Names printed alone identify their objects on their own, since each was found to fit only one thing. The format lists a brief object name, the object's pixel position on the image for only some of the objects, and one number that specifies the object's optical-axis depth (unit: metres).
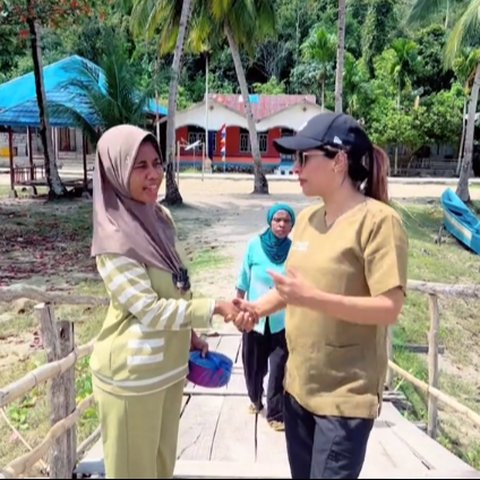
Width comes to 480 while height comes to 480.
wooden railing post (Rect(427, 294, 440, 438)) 4.08
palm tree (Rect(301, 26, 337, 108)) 29.86
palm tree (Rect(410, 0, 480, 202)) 16.23
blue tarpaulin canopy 15.61
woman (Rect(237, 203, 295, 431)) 3.51
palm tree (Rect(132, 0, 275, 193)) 17.45
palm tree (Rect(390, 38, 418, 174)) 29.95
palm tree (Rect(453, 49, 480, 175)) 21.20
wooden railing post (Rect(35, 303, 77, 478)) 3.10
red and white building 29.81
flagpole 29.77
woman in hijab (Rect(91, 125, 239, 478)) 1.91
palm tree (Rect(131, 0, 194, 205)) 15.63
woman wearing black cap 1.79
